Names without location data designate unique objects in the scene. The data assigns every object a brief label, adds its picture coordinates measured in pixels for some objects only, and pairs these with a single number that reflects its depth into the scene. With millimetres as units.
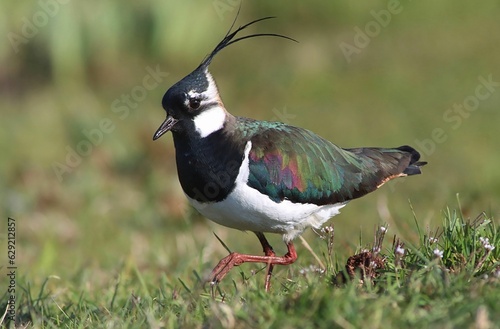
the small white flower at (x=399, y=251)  7559
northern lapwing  8602
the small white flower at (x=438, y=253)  7425
